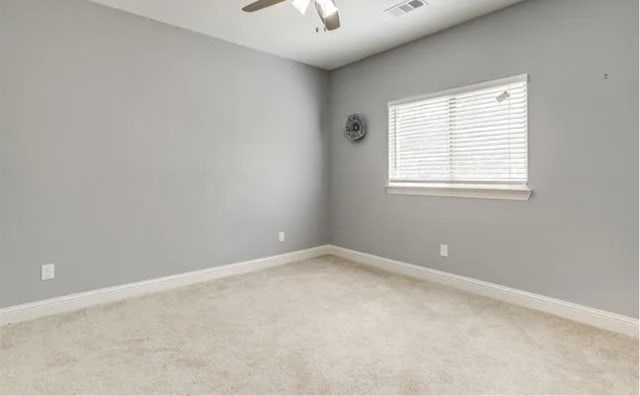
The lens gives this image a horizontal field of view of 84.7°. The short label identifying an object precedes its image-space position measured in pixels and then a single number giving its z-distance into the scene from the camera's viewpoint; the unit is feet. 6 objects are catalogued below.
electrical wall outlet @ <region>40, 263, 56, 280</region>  9.01
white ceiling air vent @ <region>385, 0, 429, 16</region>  9.43
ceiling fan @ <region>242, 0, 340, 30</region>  6.84
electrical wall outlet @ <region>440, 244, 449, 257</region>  11.44
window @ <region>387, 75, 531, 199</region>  9.70
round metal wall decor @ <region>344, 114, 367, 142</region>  13.94
